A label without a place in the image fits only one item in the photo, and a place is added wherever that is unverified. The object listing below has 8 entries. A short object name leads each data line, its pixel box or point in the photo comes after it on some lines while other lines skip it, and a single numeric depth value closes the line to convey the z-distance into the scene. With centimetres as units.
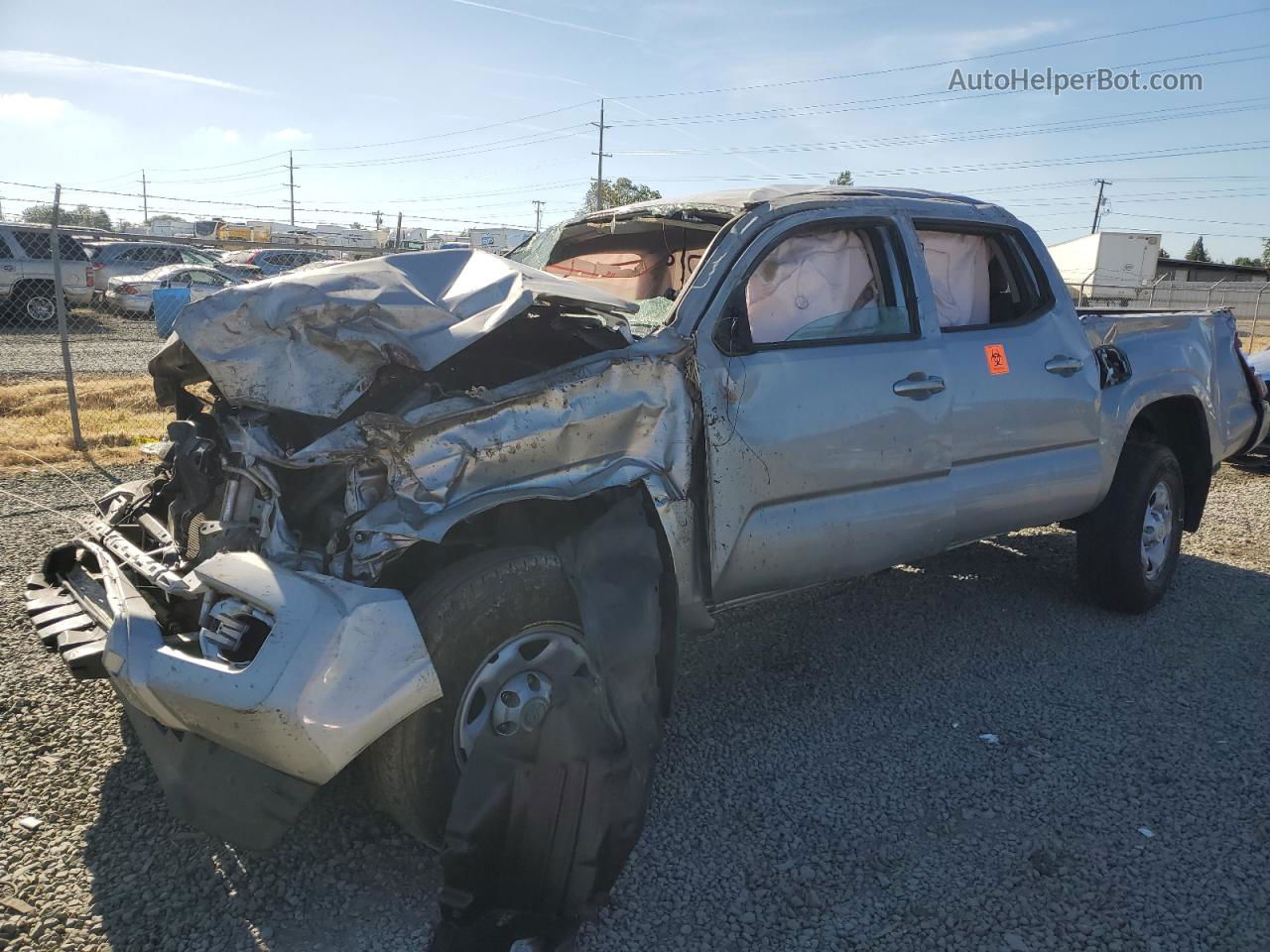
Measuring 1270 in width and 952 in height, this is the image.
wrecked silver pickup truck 244
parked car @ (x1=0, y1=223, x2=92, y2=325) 1834
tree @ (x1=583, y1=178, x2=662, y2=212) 4549
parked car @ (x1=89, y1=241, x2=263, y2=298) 2214
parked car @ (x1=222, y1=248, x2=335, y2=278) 2080
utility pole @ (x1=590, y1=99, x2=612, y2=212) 4020
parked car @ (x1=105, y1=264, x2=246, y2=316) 2027
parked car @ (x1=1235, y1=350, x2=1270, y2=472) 894
